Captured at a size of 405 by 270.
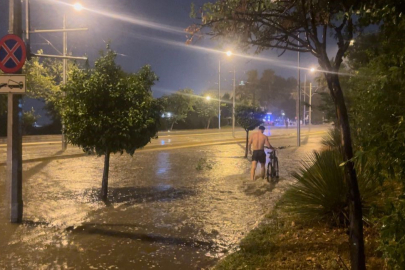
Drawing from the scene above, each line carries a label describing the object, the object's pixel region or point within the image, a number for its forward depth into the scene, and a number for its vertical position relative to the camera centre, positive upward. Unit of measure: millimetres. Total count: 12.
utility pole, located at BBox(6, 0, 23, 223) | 7223 -426
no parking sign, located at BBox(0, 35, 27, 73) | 7062 +1175
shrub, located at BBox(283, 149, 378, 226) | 5992 -1007
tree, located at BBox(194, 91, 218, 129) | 62312 +2603
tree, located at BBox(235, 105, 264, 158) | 19297 +407
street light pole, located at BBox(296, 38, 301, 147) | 25364 +108
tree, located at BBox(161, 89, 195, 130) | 56219 +2516
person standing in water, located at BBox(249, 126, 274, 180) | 11812 -633
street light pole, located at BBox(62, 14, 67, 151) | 22312 +3827
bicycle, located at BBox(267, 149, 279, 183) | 11867 -1267
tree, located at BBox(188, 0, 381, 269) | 4094 +1337
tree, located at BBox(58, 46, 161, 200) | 8625 +300
